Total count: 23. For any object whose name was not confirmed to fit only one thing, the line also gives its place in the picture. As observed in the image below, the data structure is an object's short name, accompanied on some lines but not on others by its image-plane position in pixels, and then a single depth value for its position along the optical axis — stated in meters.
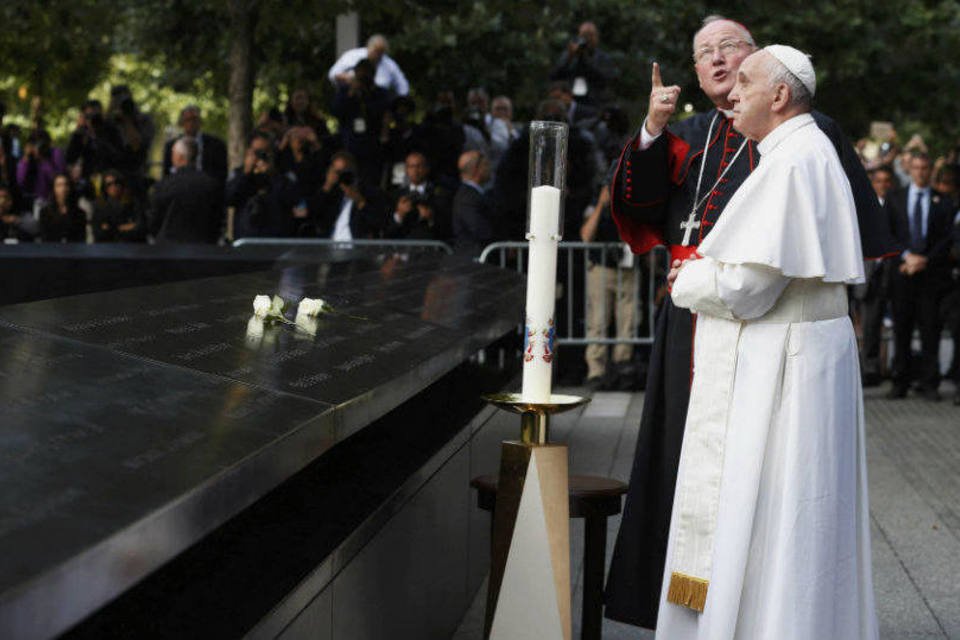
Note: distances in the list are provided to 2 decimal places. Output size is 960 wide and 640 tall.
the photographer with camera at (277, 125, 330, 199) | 15.31
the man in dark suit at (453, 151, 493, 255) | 14.07
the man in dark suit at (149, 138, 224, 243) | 14.64
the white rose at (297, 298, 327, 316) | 5.35
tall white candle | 4.37
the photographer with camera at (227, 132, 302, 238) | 14.94
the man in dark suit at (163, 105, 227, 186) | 17.16
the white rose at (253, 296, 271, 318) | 5.05
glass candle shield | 4.39
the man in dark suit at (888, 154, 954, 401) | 14.88
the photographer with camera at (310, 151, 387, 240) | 14.64
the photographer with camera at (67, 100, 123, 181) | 19.02
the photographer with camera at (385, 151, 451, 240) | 14.56
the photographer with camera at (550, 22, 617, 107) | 18.41
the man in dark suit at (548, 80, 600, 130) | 16.02
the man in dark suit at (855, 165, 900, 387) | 15.23
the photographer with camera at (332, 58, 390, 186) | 16.61
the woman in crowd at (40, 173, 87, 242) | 16.88
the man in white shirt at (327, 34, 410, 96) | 17.22
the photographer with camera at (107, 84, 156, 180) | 19.17
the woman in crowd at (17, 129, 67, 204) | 20.22
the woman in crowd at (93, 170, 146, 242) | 16.31
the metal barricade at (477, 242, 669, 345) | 14.44
